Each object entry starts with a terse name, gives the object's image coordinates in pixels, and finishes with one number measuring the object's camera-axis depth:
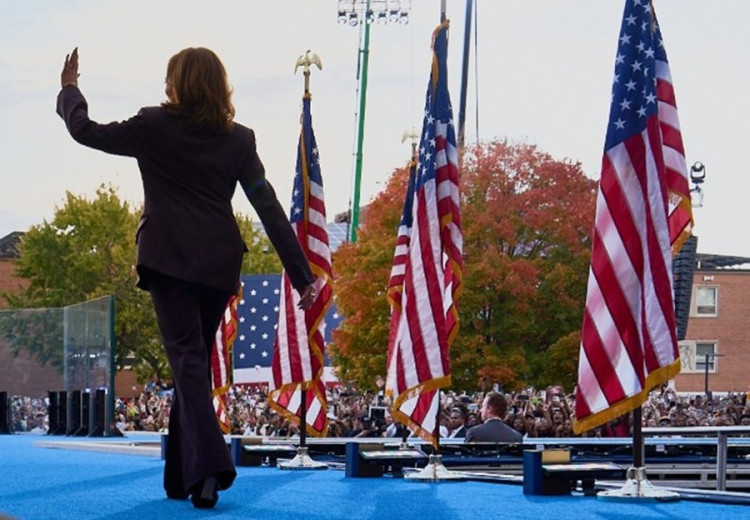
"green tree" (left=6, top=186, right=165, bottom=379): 69.25
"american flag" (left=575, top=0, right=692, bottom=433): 8.58
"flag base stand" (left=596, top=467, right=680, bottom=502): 7.88
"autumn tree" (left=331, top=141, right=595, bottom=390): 42.62
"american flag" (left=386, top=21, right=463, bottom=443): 11.53
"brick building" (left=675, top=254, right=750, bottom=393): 80.69
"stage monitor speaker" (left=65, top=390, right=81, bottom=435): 28.70
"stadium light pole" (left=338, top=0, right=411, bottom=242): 67.94
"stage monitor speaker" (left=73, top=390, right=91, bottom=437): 28.03
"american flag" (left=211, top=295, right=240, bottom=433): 22.88
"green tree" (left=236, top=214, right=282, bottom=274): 73.19
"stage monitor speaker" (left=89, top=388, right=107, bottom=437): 27.31
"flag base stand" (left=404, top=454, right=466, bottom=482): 10.04
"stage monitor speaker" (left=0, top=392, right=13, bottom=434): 30.80
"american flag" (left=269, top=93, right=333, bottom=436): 15.31
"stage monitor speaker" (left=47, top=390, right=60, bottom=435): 29.80
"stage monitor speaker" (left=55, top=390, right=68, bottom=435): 29.55
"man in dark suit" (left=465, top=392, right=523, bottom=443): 15.27
